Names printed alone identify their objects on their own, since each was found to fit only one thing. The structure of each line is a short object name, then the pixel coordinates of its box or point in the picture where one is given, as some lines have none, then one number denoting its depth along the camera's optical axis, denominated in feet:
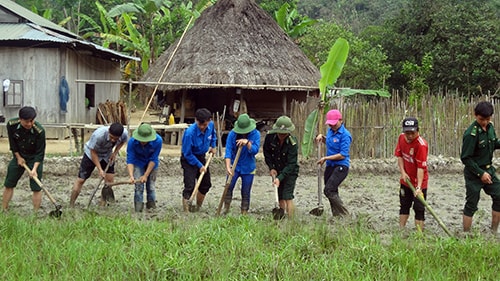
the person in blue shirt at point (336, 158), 23.93
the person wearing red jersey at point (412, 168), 20.77
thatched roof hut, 53.01
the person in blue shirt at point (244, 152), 23.52
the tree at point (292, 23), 80.03
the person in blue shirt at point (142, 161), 24.06
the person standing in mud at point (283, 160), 23.36
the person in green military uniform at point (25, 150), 22.71
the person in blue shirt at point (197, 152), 24.79
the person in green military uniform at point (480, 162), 20.79
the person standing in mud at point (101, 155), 24.59
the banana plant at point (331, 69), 28.45
